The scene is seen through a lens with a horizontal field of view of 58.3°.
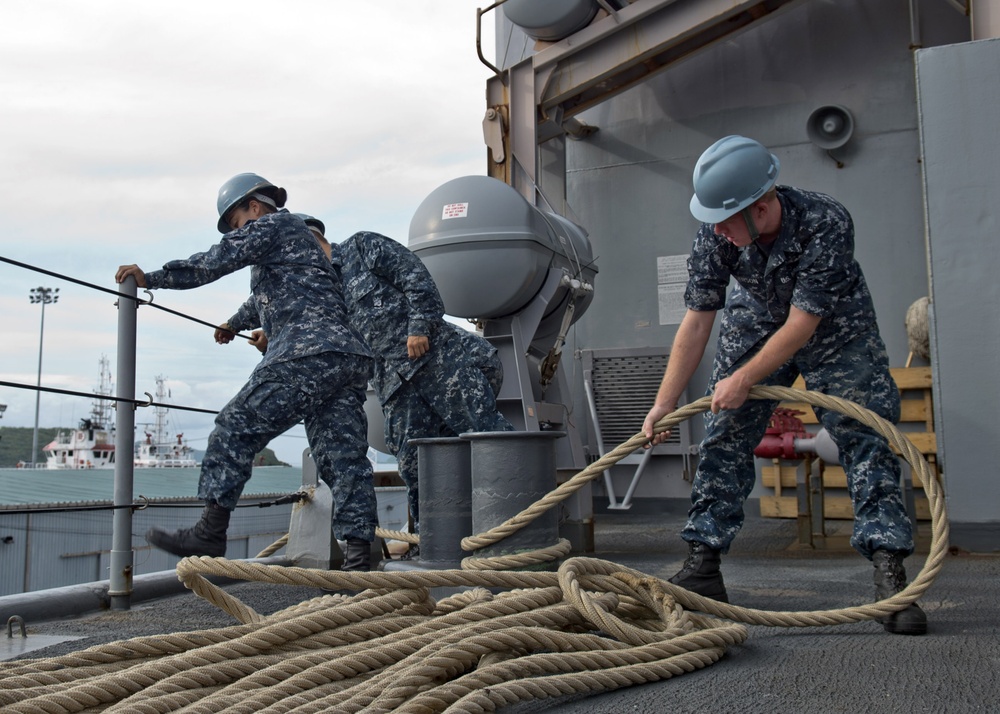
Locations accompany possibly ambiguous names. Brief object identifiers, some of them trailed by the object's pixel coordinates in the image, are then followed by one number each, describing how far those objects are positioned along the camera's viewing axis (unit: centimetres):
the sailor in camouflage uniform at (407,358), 416
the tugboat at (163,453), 5794
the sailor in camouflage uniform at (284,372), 322
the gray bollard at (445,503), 317
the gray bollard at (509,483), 287
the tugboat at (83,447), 5297
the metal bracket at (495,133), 676
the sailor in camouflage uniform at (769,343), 259
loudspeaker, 659
